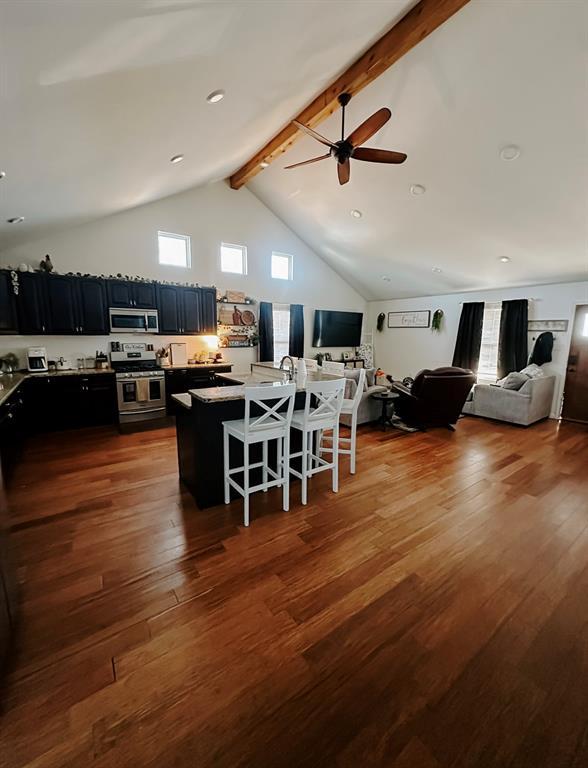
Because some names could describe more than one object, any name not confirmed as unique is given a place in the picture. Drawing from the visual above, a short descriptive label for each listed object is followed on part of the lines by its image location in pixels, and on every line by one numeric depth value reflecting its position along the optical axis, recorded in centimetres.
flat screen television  794
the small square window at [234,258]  636
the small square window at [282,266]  715
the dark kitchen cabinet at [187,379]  541
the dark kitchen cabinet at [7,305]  417
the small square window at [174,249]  568
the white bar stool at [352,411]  317
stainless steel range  496
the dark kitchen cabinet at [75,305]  458
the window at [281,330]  729
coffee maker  456
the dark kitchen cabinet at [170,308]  542
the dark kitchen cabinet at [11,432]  300
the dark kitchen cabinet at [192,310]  567
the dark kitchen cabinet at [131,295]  500
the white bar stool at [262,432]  238
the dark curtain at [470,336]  674
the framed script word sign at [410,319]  776
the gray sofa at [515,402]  512
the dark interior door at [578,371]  545
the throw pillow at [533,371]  540
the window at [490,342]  657
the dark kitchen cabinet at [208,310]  586
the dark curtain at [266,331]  689
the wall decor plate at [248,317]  668
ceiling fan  295
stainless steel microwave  504
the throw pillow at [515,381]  520
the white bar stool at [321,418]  271
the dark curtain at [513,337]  604
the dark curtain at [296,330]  746
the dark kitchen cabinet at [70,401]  435
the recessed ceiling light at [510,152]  349
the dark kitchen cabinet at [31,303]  437
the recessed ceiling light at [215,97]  260
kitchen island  262
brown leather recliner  458
